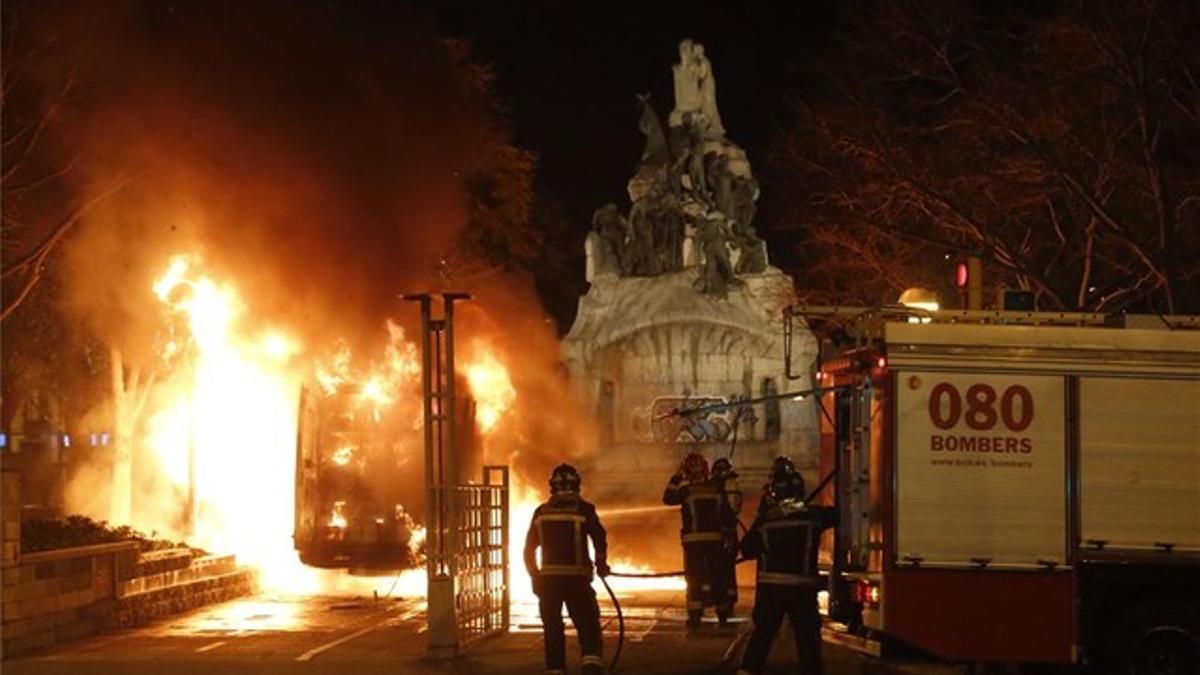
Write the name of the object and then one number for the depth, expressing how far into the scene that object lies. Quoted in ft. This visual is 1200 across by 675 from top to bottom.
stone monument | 111.24
